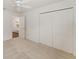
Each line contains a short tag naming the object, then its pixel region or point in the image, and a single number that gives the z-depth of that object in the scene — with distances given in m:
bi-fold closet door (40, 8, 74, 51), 1.25
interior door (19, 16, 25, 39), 2.23
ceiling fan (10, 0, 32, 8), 1.32
